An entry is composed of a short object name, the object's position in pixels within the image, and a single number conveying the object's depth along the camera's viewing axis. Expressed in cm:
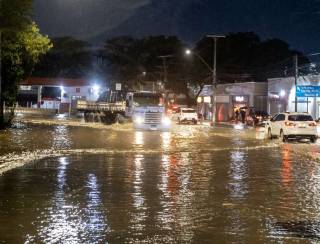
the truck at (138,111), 4638
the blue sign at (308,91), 5381
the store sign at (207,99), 8645
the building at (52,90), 11300
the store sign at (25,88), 11711
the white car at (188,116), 6519
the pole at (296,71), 5338
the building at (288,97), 5750
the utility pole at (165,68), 9077
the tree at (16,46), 3838
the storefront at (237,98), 7306
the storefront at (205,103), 8602
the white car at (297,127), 3581
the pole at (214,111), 6810
